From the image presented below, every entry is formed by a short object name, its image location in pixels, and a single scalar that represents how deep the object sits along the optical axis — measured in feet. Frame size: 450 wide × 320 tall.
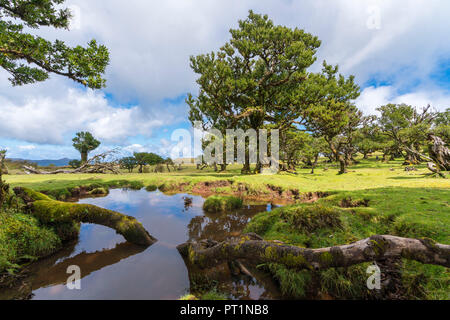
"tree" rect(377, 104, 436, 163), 114.01
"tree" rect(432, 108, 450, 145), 100.16
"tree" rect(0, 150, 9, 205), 20.74
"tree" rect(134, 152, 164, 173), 193.47
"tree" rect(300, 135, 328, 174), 126.76
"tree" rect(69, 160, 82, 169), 157.79
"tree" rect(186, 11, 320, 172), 76.89
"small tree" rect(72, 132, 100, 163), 161.17
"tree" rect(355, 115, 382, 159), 140.36
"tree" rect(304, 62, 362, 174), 80.23
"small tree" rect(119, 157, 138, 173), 180.65
